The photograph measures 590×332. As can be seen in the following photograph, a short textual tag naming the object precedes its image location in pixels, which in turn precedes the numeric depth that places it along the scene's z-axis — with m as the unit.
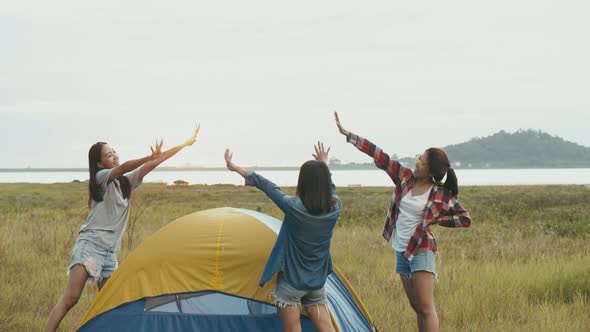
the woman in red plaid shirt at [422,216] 5.18
